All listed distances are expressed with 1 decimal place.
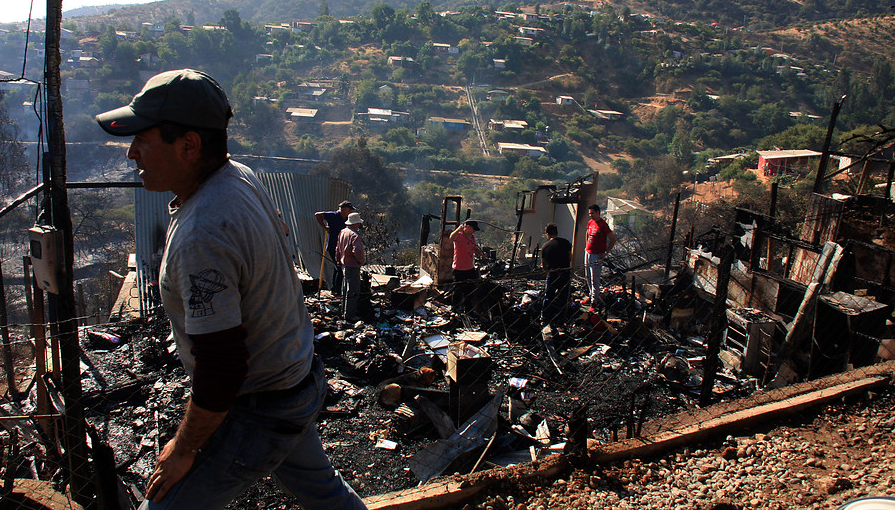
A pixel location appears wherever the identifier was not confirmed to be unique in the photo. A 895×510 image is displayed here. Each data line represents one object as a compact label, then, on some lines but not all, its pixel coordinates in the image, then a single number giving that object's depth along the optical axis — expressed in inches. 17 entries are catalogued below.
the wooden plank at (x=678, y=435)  109.6
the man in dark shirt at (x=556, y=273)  294.8
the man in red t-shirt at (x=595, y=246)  321.1
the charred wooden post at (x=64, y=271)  98.0
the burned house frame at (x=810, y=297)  202.4
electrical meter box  98.3
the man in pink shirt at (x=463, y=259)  306.7
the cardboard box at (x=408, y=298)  311.1
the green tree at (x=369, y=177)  1587.1
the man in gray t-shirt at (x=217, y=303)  55.6
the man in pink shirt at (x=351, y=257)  277.0
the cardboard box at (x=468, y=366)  169.3
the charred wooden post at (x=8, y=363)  171.6
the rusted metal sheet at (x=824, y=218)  319.6
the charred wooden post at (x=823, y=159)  377.6
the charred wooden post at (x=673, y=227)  299.2
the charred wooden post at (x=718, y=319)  166.9
